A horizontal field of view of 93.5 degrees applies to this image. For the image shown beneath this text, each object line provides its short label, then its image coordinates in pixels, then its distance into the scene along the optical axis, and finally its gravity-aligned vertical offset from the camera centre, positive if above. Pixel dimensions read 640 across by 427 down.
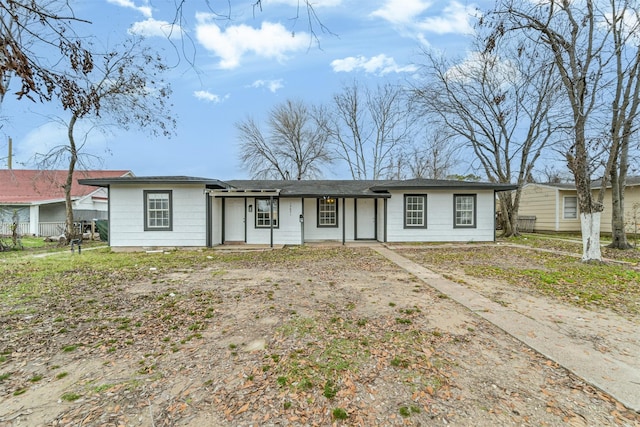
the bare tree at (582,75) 8.09 +3.84
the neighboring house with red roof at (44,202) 16.94 +0.69
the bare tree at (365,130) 25.91 +7.32
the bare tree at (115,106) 13.62 +5.03
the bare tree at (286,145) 26.69 +6.02
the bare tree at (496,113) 14.94 +5.06
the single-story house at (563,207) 15.48 +0.26
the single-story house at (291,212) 11.77 +0.00
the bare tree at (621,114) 9.12 +3.27
